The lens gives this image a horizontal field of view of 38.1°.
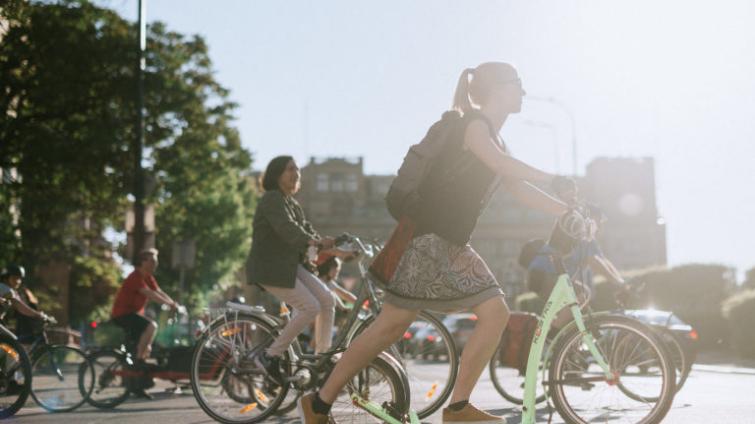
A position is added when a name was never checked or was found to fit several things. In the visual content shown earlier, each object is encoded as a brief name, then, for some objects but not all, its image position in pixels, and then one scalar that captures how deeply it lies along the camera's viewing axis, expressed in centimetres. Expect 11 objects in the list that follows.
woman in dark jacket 695
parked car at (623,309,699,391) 865
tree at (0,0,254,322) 2367
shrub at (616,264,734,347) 2607
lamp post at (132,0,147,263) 1589
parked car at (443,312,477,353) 3181
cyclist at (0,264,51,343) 1038
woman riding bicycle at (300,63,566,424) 466
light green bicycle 498
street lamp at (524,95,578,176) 4179
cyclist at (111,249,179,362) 1098
